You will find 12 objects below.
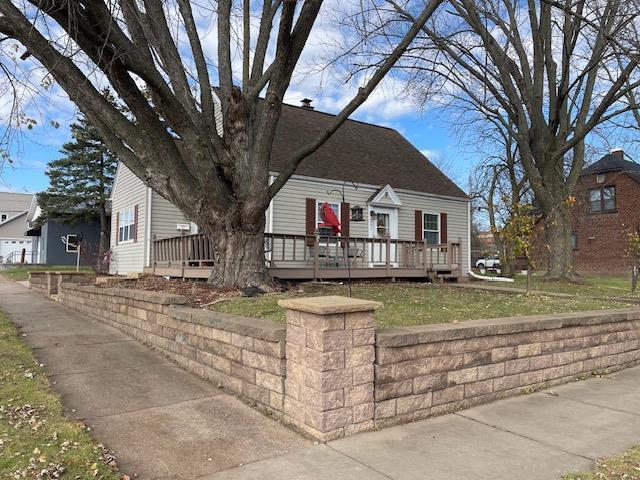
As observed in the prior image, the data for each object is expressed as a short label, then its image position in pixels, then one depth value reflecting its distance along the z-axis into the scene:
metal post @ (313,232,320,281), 12.10
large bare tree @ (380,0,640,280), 14.91
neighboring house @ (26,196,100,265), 32.59
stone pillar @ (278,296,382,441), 3.96
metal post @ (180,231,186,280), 12.22
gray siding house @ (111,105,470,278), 14.66
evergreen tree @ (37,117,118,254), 30.08
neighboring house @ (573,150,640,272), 29.92
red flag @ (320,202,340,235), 12.76
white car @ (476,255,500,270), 34.75
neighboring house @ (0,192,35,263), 51.58
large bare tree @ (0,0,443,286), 6.78
